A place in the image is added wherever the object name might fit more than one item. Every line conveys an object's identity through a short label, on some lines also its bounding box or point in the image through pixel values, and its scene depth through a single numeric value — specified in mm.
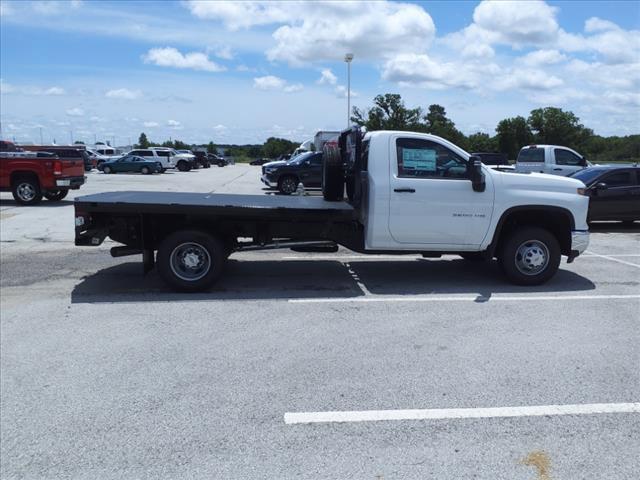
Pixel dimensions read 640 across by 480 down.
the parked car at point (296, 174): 23109
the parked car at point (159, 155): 44188
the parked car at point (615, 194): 13102
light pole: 36562
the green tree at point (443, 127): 67050
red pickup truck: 17047
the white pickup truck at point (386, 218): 7133
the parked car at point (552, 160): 19031
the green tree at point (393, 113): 68250
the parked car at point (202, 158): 57419
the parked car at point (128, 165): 41875
